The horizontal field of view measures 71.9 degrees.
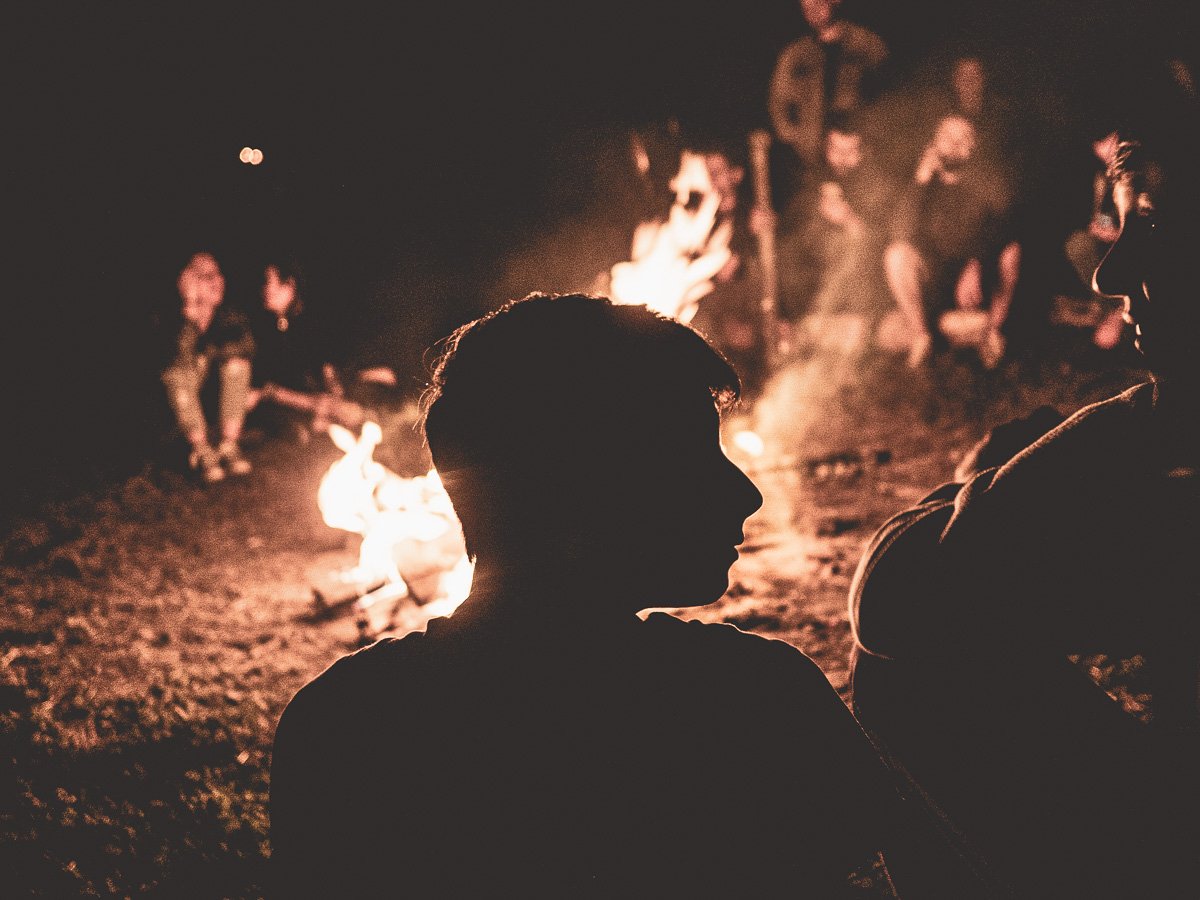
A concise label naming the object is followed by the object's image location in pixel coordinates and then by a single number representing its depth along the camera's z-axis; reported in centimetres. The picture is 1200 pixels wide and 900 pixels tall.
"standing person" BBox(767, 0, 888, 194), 1223
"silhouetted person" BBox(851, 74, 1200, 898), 142
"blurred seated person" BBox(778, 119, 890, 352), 1209
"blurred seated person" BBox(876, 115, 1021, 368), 1155
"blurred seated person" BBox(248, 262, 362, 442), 1079
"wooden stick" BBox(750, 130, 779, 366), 1058
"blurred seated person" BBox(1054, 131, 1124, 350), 990
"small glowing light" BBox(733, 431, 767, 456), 867
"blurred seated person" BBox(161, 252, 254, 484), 923
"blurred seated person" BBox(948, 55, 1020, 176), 1175
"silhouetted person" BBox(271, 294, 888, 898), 122
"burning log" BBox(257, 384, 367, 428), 1069
